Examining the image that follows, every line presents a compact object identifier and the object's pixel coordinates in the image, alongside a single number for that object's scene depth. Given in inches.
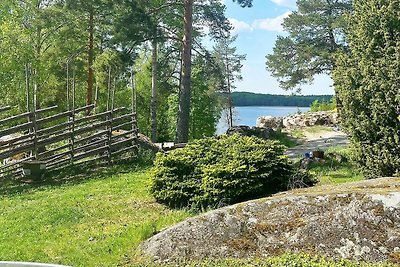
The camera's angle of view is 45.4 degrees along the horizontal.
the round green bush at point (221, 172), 234.4
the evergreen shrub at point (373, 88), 250.8
